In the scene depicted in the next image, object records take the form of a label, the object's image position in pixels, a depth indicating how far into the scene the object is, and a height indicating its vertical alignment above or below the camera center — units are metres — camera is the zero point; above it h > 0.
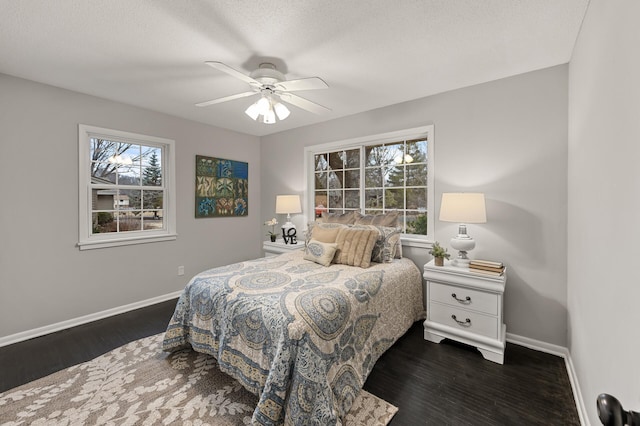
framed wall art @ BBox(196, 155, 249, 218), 3.99 +0.37
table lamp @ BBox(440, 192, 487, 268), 2.37 -0.02
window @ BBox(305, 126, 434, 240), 3.16 +0.46
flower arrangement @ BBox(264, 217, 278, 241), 4.12 -0.35
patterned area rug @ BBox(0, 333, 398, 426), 1.64 -1.26
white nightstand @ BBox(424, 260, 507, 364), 2.22 -0.85
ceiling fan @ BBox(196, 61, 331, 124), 2.13 +1.02
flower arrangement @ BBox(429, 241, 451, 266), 2.57 -0.42
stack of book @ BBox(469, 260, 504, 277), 2.31 -0.49
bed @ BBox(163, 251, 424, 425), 1.47 -0.79
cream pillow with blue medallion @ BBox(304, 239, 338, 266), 2.65 -0.42
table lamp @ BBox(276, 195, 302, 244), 4.00 +0.02
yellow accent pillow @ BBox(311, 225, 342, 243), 2.88 -0.25
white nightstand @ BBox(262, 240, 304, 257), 3.82 -0.53
